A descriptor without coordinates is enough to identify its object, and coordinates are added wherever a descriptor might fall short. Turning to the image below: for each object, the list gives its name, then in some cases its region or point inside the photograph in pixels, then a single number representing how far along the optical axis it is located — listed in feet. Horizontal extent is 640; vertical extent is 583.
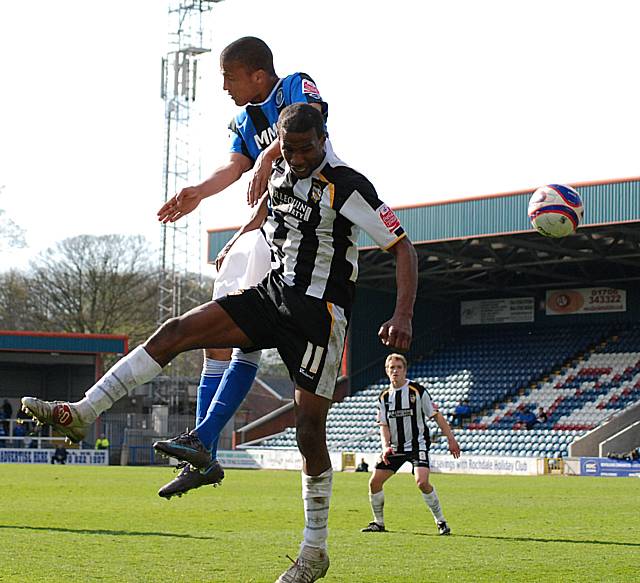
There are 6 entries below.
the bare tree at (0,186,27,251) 177.68
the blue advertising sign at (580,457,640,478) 100.53
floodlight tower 176.04
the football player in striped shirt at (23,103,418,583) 18.89
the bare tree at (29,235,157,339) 193.57
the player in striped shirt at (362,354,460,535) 45.01
